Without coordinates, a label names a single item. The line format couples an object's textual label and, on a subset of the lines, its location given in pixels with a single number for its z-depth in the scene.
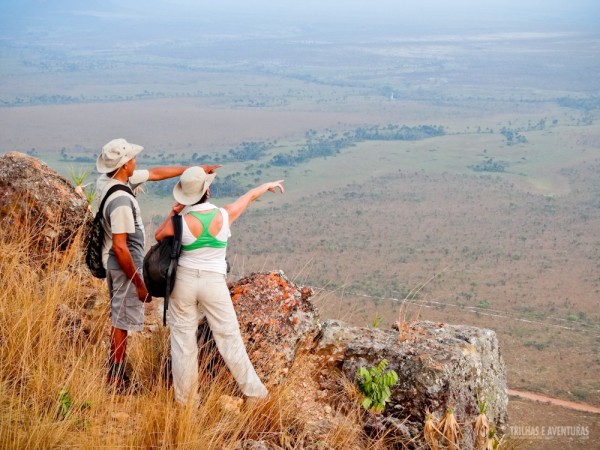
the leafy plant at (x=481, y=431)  4.43
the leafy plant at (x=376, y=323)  5.47
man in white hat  4.34
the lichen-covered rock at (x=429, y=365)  4.56
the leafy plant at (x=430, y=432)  4.31
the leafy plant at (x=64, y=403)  3.61
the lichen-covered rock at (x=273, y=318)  4.69
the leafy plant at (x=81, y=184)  6.31
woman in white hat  4.13
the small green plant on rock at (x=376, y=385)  4.46
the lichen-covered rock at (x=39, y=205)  5.66
